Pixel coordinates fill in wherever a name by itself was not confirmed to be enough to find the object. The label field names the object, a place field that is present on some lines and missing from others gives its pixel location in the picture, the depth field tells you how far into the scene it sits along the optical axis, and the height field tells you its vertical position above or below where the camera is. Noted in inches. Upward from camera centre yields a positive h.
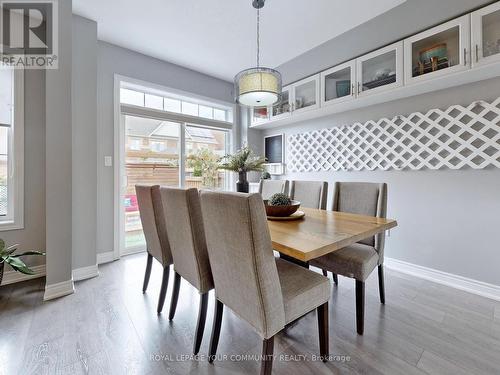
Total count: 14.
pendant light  73.7 +33.0
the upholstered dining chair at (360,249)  59.1 -18.5
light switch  107.4 +11.5
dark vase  82.8 +1.1
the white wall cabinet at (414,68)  69.4 +44.8
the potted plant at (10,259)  75.8 -25.1
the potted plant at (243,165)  82.8 +7.7
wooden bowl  63.6 -6.7
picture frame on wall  148.3 +22.4
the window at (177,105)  120.4 +48.2
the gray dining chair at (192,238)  50.7 -12.3
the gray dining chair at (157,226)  67.4 -12.3
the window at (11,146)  88.3 +15.1
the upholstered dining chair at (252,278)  35.8 -16.4
